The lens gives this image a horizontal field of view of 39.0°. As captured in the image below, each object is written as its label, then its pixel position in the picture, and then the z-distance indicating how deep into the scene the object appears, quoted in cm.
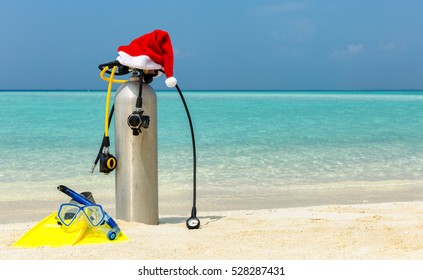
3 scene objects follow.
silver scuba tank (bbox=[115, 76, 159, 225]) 329
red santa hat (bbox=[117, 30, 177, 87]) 330
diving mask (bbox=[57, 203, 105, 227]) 287
